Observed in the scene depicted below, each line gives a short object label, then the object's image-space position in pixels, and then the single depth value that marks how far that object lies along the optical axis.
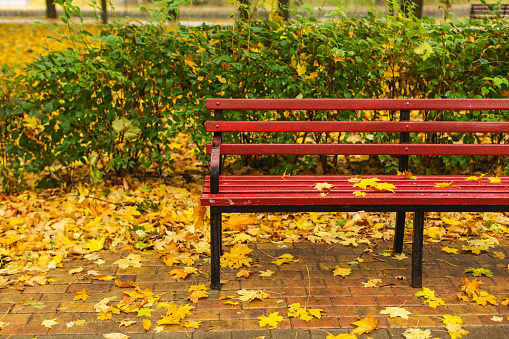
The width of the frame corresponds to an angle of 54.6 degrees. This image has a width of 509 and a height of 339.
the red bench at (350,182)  2.87
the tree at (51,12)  17.88
